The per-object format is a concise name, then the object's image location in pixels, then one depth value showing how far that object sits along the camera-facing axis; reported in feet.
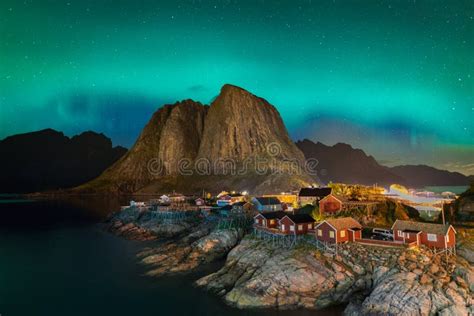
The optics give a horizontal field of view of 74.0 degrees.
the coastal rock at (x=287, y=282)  99.04
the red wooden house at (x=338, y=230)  122.62
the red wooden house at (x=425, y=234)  113.09
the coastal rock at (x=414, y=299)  83.76
